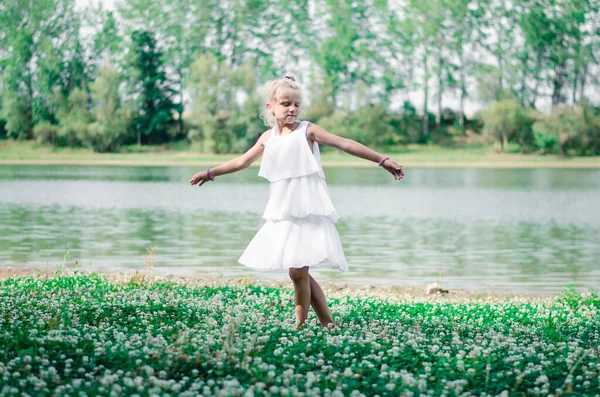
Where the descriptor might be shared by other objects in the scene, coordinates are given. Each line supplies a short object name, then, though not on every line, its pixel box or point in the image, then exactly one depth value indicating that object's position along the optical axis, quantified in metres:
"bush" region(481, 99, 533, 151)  57.81
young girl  6.03
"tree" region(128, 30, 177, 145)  59.91
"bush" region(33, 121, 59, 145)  56.06
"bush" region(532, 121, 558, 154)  56.94
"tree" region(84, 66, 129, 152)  57.75
